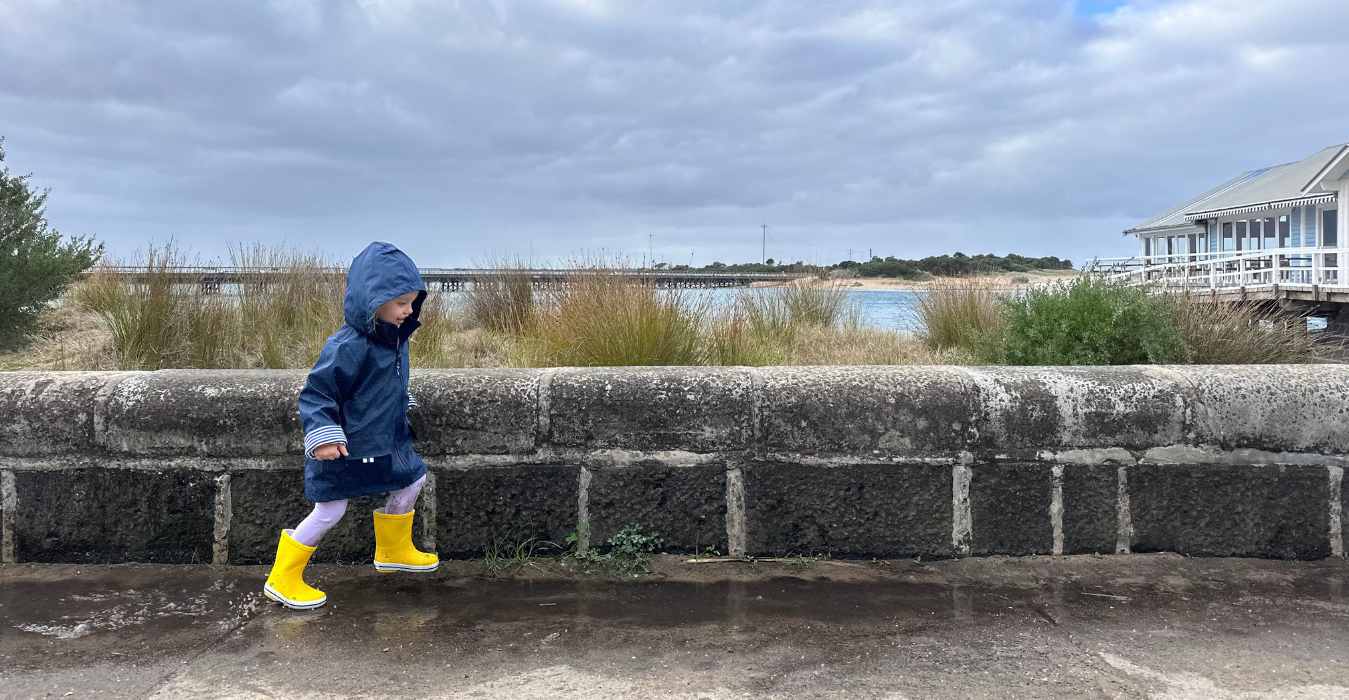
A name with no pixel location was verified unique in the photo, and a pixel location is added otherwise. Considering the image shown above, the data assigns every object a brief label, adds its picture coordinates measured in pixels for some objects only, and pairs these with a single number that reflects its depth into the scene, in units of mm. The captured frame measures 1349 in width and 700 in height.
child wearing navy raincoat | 2951
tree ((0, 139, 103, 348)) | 10336
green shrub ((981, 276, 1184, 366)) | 6551
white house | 23219
